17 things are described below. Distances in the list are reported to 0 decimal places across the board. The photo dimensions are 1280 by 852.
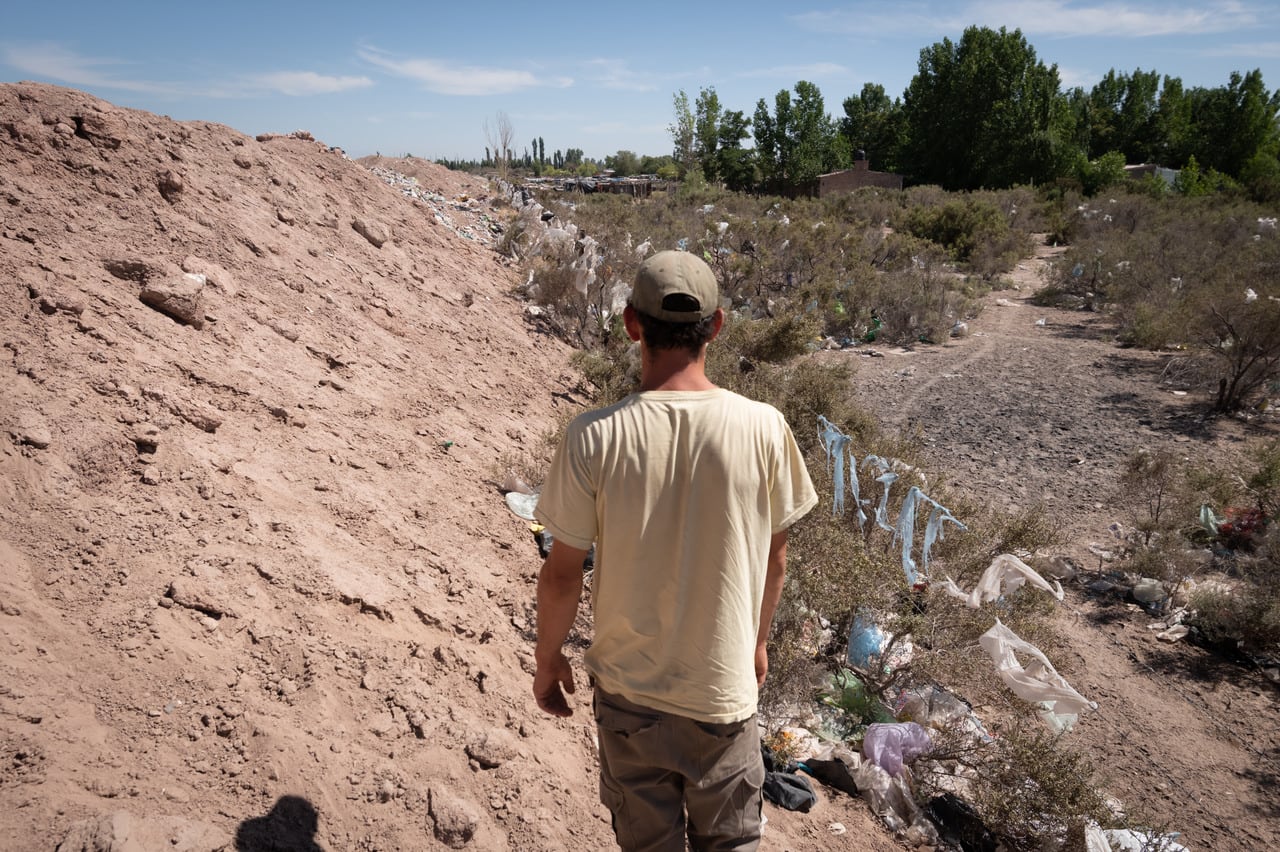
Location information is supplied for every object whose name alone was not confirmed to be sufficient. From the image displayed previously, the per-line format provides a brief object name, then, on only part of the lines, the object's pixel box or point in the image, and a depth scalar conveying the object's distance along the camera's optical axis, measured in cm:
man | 133
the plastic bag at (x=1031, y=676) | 287
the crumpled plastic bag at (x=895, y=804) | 267
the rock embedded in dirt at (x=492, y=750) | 240
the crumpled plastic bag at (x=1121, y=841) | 252
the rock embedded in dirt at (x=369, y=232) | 679
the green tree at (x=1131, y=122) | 4266
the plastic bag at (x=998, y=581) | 329
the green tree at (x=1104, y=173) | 2980
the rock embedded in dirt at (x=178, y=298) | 359
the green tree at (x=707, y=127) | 4425
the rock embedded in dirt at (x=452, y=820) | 211
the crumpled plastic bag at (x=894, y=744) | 285
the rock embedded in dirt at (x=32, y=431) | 257
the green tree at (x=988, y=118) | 3394
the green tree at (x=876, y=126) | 4453
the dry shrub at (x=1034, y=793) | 256
